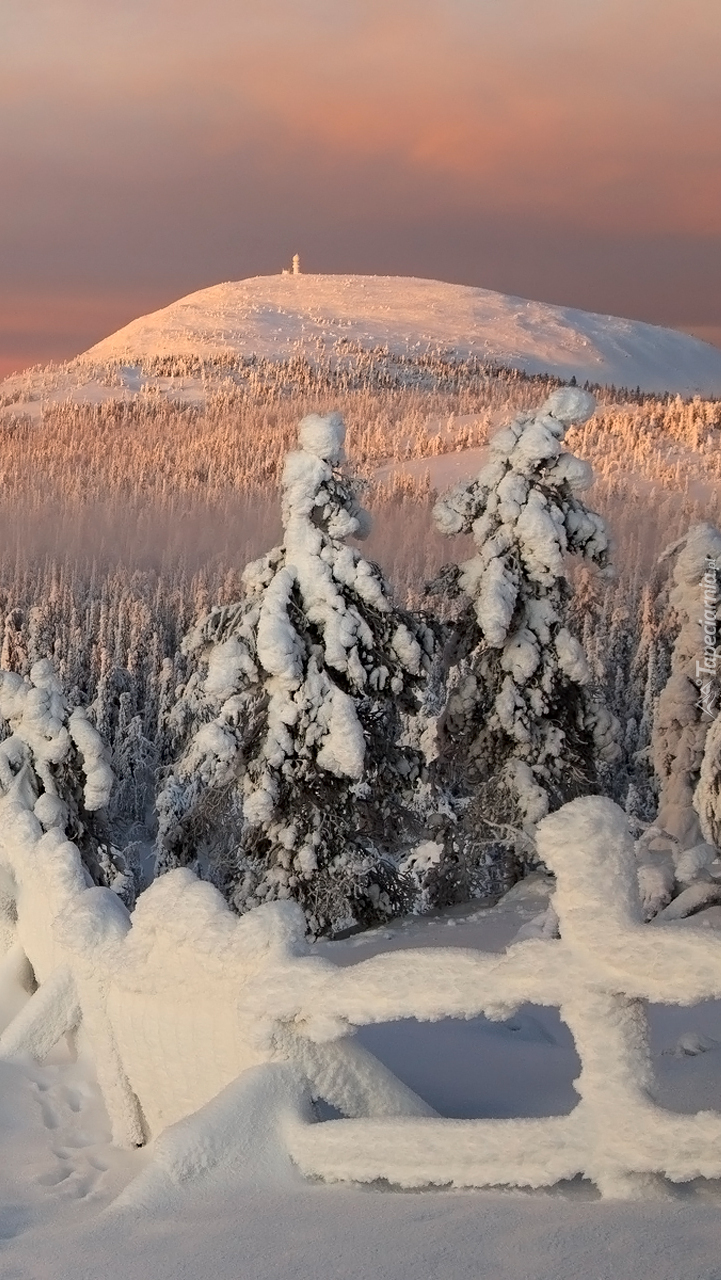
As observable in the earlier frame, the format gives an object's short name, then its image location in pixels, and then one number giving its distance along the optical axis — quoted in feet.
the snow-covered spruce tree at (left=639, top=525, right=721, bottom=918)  80.74
